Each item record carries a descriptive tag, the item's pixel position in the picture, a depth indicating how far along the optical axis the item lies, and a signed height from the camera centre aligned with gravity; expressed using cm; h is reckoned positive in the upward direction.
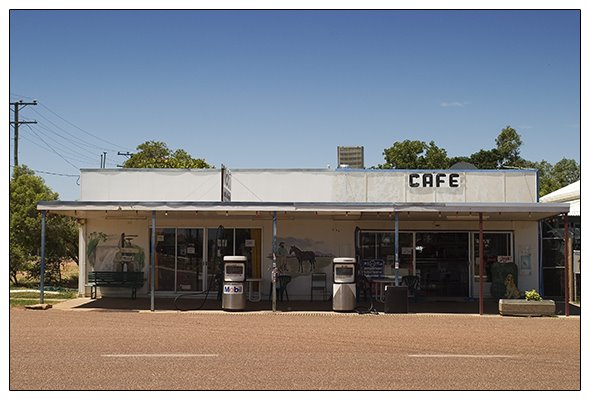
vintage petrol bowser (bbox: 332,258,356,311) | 1786 -62
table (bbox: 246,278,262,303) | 2095 -94
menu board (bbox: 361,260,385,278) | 2200 -28
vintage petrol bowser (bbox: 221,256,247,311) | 1803 -62
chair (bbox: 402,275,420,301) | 2069 -67
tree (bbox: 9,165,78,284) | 2892 +88
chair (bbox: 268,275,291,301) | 2045 -70
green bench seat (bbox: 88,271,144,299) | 2131 -62
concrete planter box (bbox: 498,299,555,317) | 1748 -112
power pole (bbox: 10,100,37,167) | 4991 +867
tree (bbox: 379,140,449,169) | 5634 +757
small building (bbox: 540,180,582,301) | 2340 +10
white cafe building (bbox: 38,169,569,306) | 2188 +74
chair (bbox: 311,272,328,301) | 2162 -70
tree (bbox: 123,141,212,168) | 4491 +635
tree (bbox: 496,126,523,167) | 6172 +916
